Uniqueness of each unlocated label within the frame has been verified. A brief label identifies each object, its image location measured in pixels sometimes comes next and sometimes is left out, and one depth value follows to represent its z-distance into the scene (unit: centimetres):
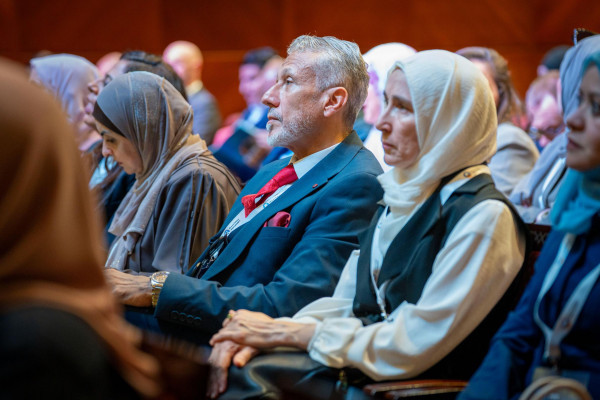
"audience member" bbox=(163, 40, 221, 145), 1437
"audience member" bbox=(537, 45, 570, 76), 1311
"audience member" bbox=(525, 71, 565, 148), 1019
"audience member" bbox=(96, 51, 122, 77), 1372
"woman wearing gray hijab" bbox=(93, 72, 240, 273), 631
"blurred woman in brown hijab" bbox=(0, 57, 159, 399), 229
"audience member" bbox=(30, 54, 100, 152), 1018
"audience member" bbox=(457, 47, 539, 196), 859
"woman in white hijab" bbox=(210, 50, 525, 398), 395
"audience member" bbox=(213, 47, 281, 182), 1084
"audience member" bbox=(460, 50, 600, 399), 351
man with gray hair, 509
